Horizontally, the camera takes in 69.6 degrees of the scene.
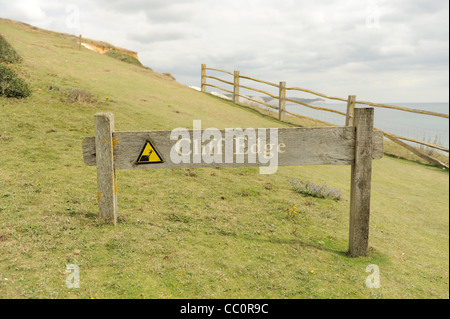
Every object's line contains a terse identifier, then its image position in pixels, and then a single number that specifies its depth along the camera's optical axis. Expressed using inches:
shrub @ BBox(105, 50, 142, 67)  956.7
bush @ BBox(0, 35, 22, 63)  391.2
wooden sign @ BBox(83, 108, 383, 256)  136.6
